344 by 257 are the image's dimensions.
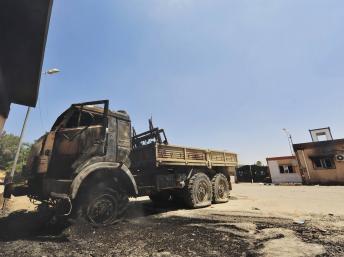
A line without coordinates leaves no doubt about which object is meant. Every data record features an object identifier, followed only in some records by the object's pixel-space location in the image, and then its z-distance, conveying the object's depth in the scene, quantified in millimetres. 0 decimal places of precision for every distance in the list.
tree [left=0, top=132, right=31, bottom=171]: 32525
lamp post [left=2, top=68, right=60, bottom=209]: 10312
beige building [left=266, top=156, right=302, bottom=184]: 24938
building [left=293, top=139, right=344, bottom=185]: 20484
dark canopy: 2363
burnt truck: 5203
